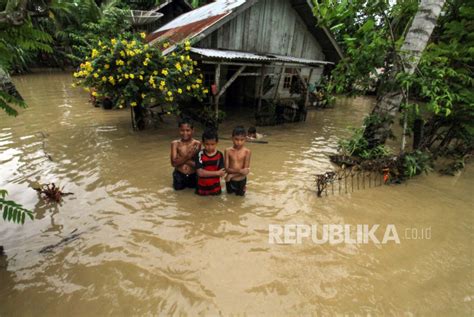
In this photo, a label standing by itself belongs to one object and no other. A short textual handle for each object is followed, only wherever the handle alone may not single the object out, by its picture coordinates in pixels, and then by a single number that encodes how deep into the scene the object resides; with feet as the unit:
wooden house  27.47
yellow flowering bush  19.94
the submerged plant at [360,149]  18.97
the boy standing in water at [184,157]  12.92
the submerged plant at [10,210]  7.00
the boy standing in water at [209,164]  12.47
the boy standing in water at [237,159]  12.47
